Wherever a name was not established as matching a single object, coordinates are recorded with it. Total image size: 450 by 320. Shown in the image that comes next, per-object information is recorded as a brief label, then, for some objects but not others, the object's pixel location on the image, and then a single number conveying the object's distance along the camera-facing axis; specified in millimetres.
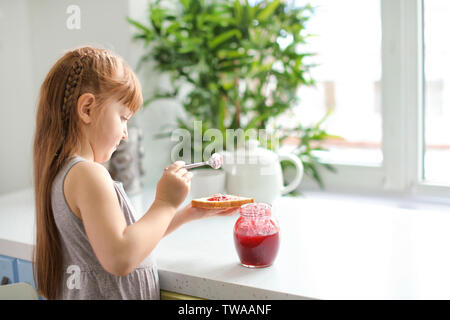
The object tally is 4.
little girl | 776
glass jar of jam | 876
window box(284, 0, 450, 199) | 1493
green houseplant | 1566
